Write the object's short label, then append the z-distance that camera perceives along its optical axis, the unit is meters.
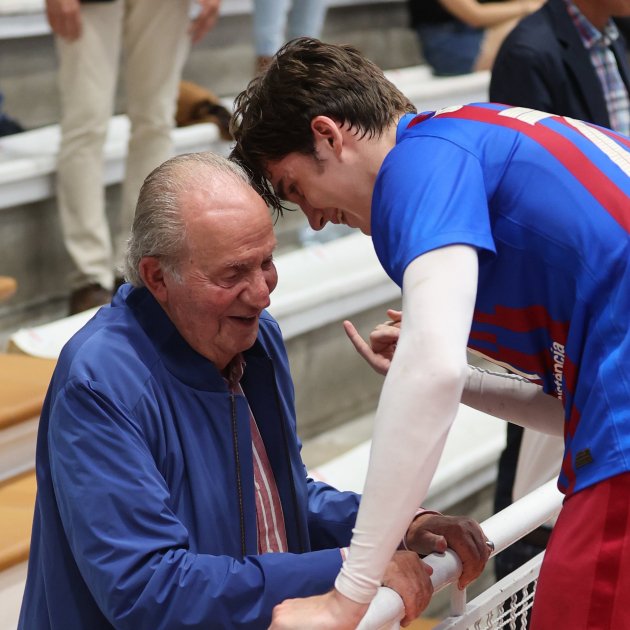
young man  3.12
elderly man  3.29
